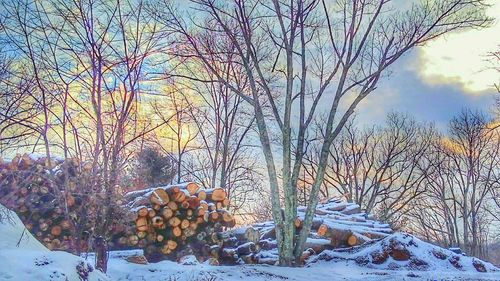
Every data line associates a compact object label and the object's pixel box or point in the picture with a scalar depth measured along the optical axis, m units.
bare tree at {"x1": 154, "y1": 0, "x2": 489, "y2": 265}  11.03
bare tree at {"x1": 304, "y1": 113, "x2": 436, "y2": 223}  32.34
